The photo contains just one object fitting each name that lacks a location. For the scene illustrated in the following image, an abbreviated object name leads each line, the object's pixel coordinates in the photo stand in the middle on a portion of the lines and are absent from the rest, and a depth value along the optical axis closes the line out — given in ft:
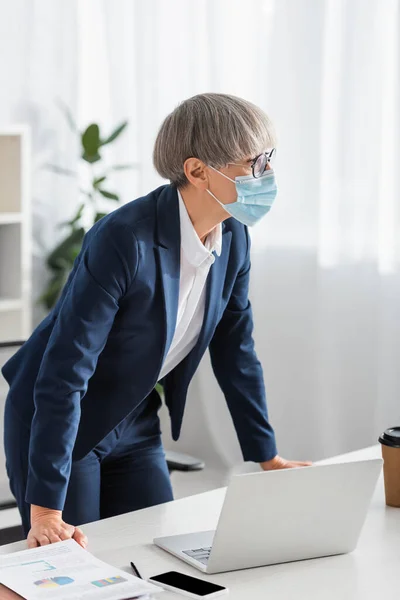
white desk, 10.05
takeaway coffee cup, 11.53
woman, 10.72
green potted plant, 21.07
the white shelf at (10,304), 20.00
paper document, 9.71
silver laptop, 10.13
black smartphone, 9.89
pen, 10.15
